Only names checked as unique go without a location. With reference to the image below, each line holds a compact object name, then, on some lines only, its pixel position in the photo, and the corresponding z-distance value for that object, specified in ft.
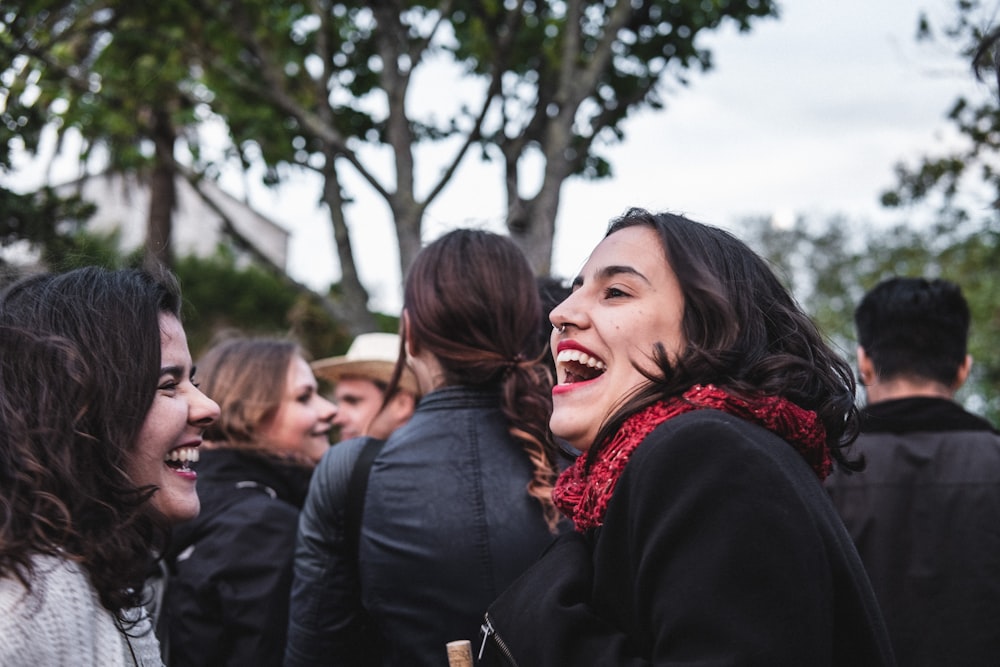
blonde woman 9.87
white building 101.36
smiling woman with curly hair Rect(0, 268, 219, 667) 5.44
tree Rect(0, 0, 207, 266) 26.99
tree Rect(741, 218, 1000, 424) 64.56
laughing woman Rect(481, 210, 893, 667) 4.69
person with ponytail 7.82
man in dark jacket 9.99
